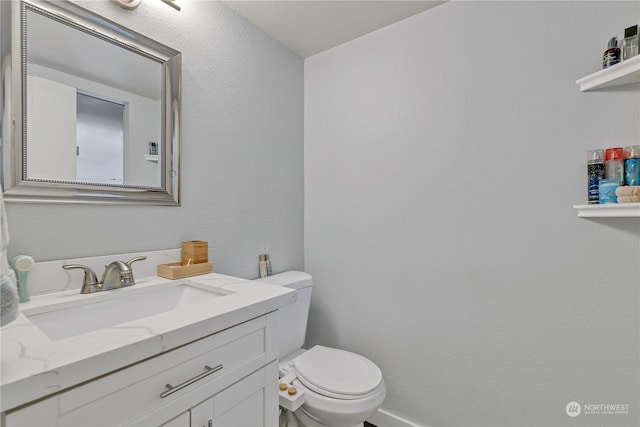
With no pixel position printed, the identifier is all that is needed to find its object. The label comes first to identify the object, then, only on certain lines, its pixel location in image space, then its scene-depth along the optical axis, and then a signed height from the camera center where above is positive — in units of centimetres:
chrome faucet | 100 -23
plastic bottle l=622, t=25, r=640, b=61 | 101 +59
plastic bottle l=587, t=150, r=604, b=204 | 110 +15
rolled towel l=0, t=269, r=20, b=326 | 47 -15
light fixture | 112 +82
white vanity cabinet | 56 -42
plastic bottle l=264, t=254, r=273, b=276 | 173 -30
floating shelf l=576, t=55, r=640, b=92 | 97 +49
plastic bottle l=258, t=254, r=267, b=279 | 169 -31
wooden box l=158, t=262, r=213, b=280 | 119 -24
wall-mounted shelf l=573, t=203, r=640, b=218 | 98 +0
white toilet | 123 -77
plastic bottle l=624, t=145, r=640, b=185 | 102 +16
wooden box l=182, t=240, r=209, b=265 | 129 -18
